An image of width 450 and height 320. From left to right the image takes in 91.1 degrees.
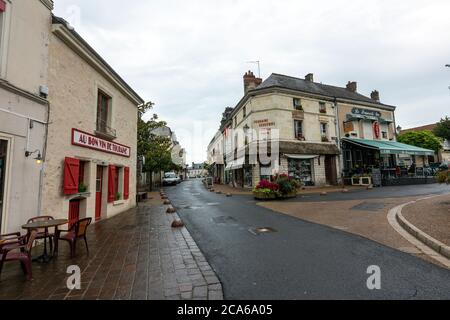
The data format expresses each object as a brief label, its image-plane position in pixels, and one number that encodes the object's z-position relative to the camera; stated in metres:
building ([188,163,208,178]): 105.94
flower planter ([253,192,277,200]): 12.80
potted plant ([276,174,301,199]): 12.93
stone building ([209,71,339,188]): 18.31
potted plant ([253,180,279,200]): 12.80
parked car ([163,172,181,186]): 32.06
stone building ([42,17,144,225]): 6.00
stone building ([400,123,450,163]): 33.34
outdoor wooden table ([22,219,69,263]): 3.89
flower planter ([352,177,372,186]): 17.89
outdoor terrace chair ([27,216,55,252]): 4.28
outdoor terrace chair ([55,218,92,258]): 4.25
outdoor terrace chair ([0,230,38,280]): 3.27
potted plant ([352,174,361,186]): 18.55
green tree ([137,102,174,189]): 17.00
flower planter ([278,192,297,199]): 13.08
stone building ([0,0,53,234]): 4.68
